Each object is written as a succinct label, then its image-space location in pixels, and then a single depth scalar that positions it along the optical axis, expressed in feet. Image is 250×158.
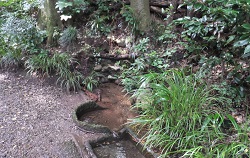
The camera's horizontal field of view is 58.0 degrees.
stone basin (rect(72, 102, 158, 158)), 9.63
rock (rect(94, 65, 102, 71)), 15.67
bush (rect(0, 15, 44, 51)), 14.64
